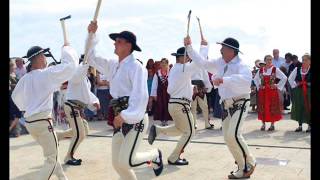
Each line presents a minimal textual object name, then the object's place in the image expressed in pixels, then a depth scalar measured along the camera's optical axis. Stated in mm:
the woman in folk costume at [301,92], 10961
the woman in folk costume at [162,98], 12355
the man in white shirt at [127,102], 4926
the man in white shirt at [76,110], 7941
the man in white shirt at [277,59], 15389
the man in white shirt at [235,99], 6527
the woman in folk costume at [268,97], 11453
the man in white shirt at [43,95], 5719
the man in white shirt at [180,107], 7699
